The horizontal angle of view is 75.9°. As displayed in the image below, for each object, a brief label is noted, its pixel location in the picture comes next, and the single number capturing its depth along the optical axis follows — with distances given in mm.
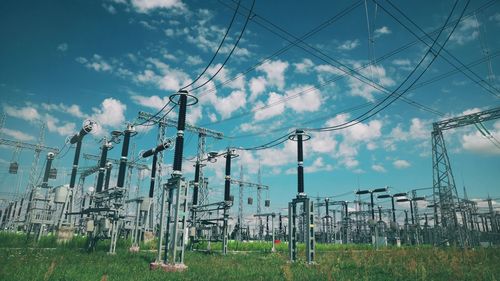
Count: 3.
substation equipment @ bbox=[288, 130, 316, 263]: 14375
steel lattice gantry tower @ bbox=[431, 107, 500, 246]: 29069
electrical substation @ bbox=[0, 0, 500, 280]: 12477
